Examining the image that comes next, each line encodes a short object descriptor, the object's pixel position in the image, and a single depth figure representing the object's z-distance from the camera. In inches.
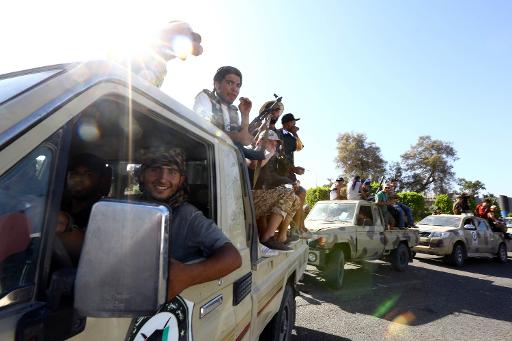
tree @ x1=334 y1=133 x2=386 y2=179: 1589.6
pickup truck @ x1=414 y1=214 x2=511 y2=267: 421.4
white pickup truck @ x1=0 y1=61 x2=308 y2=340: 30.3
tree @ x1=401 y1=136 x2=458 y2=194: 1726.1
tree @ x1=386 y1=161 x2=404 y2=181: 1788.9
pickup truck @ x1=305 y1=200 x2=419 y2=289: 276.1
